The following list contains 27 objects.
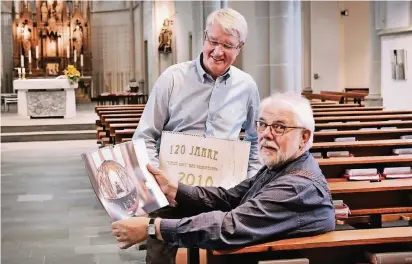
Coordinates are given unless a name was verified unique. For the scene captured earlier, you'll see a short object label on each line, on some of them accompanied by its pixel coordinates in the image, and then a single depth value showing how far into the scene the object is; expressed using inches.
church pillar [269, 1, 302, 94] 468.8
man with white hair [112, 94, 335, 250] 89.7
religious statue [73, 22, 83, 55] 914.1
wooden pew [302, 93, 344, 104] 548.9
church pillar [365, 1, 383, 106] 536.1
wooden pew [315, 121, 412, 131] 289.9
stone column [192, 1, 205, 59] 549.3
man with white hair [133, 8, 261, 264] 116.6
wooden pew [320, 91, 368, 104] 566.6
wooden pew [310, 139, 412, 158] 217.6
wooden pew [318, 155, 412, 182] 187.8
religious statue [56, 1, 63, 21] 906.1
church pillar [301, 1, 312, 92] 721.0
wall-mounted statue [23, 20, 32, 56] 890.1
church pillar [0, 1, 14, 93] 892.6
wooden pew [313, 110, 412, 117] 358.9
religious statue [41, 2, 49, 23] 901.2
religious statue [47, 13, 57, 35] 901.2
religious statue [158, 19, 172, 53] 743.7
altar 611.8
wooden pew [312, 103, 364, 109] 430.1
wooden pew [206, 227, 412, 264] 89.7
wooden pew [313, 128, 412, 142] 250.9
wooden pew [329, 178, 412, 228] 164.6
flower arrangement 618.5
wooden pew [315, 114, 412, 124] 325.7
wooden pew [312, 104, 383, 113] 392.8
